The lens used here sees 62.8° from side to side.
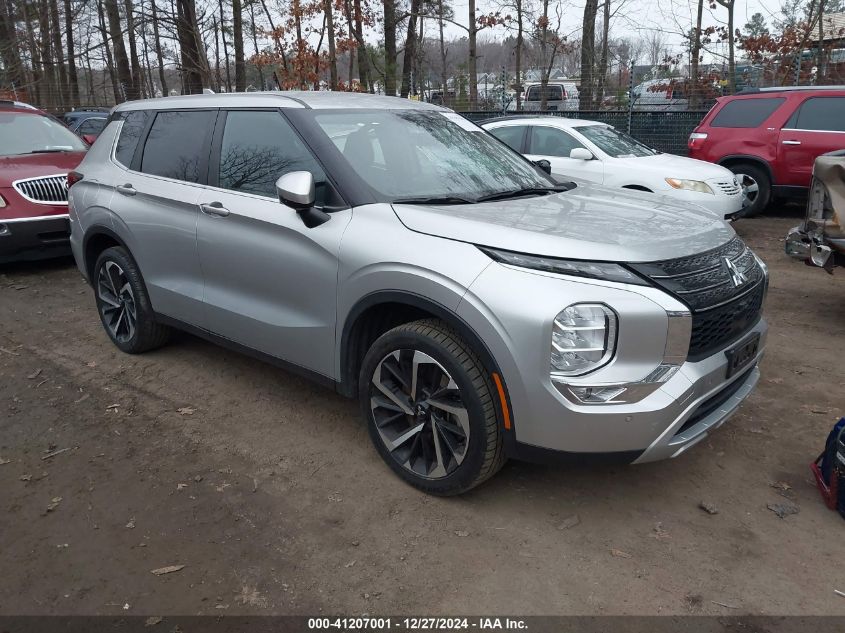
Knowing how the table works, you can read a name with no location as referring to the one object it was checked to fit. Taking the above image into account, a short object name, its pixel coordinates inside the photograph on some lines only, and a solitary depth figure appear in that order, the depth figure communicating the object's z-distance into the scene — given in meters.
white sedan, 8.20
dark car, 18.00
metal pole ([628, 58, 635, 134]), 13.38
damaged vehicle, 5.15
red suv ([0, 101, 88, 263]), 7.33
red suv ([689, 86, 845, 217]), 9.36
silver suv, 2.71
